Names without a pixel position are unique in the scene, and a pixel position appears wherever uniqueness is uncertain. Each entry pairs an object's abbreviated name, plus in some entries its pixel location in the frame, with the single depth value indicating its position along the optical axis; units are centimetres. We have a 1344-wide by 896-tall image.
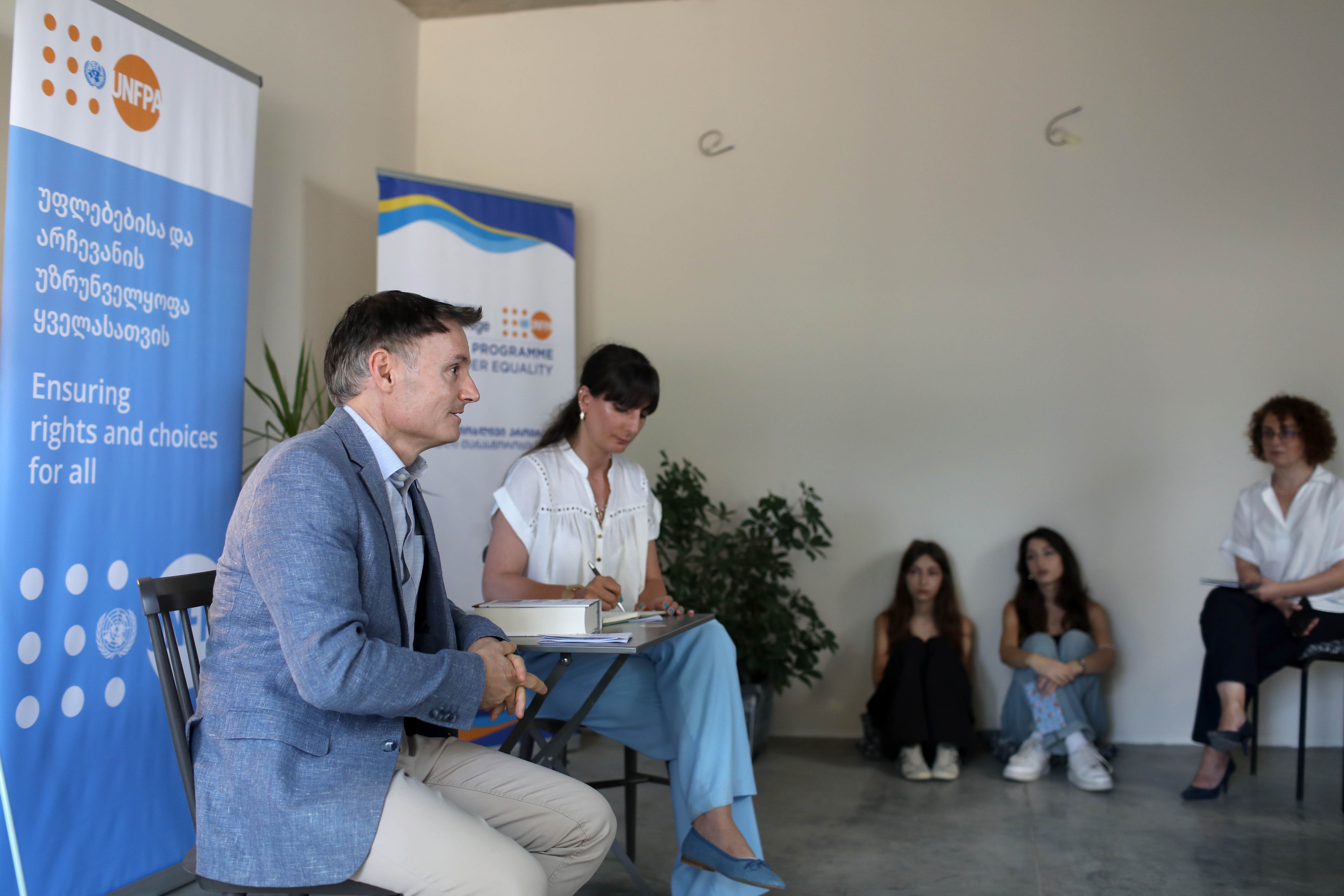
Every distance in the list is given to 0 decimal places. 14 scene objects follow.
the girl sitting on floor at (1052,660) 383
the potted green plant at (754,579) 398
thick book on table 180
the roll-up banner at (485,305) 397
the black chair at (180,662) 133
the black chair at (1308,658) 338
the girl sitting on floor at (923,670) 383
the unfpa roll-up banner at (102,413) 225
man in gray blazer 128
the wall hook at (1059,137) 439
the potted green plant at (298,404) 329
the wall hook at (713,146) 468
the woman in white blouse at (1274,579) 348
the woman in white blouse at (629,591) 216
